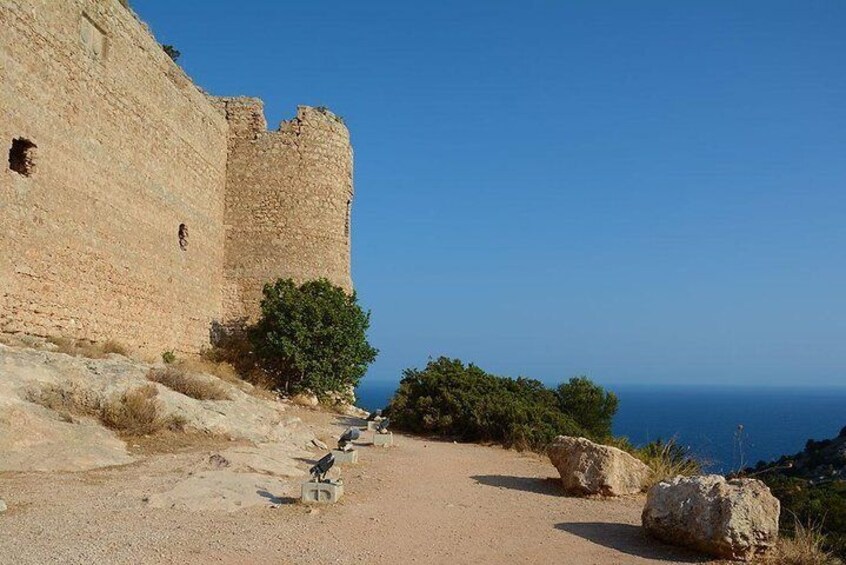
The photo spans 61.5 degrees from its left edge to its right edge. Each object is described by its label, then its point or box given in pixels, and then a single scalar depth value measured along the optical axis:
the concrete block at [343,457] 9.73
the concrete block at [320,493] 6.85
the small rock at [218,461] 7.91
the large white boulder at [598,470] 8.22
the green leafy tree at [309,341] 17.06
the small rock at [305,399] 16.75
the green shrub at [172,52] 23.20
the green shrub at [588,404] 15.87
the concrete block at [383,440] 12.04
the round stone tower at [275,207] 19.34
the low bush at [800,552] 5.61
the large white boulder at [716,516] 5.76
